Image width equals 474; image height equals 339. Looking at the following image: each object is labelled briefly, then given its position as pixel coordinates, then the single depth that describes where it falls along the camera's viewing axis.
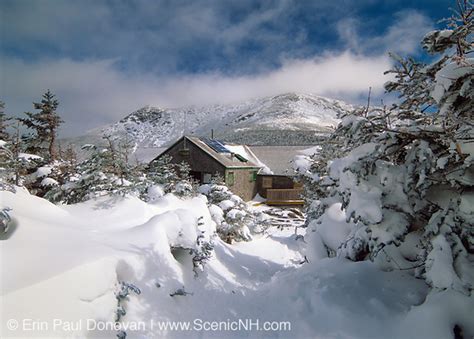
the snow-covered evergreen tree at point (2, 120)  15.83
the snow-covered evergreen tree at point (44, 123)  18.55
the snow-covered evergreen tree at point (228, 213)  12.74
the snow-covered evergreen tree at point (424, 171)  3.52
